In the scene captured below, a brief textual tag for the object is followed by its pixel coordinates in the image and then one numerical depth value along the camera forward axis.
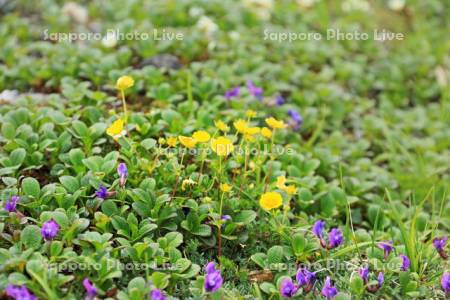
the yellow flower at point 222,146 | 2.32
